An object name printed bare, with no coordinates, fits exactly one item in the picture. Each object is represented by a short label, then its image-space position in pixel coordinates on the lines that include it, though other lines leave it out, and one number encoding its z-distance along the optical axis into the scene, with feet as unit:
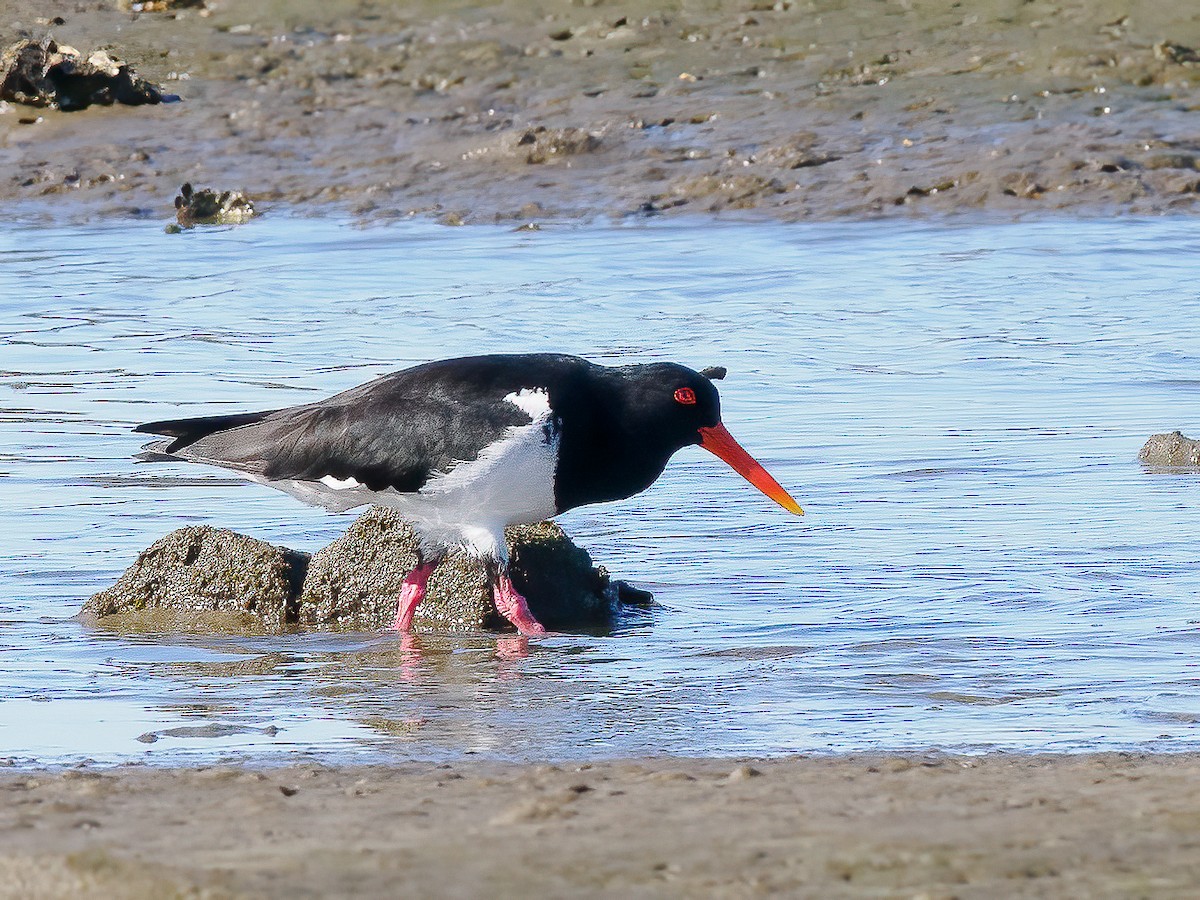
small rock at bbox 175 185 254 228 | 96.17
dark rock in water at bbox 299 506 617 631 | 45.52
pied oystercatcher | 43.57
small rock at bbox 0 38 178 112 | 101.14
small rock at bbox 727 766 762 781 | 29.01
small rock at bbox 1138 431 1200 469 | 54.70
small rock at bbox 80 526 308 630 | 45.11
